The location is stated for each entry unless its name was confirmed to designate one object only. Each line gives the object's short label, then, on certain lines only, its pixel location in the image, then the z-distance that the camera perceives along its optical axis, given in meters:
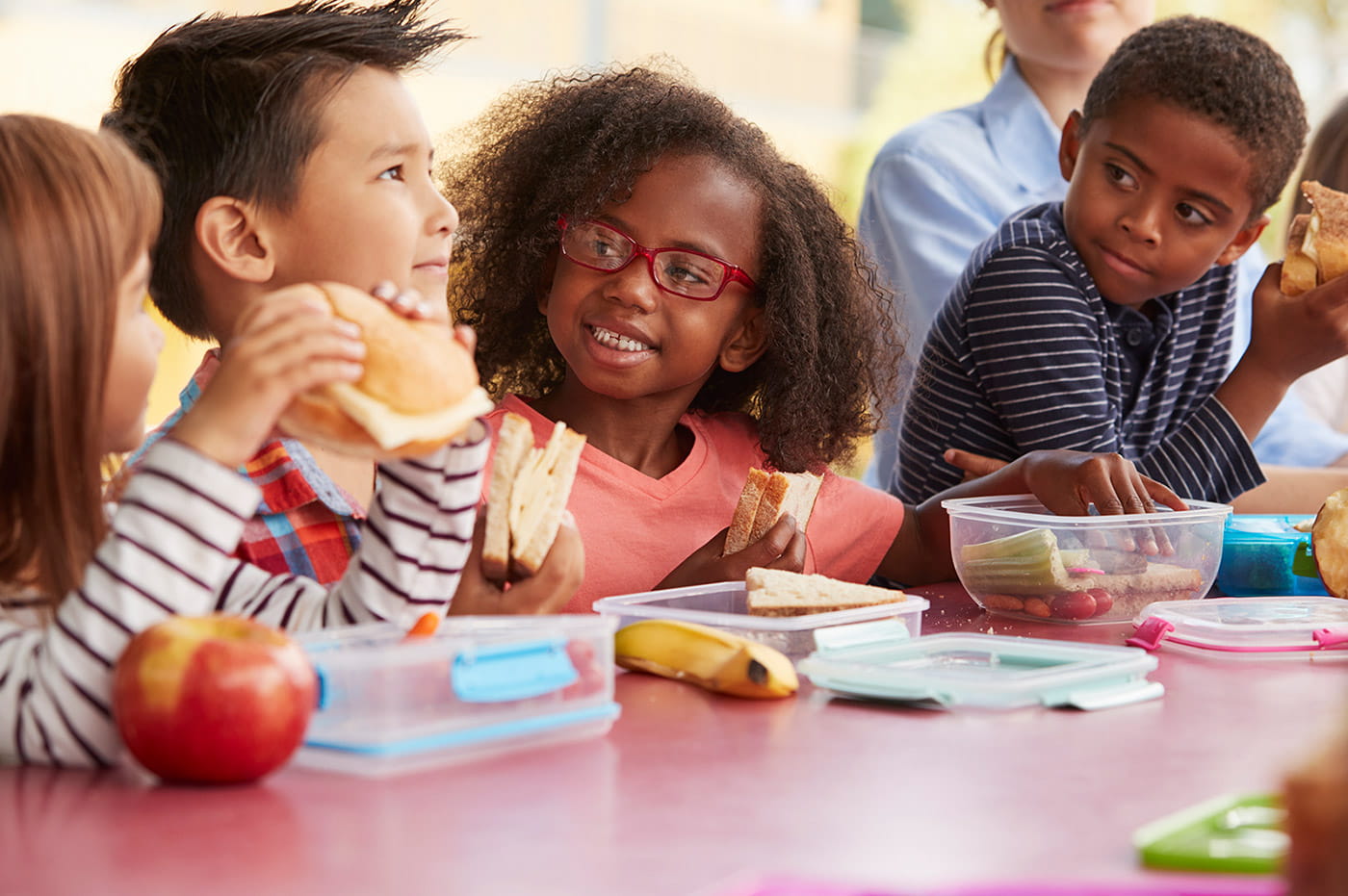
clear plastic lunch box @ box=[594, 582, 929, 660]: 1.50
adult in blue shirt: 2.19
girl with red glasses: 1.82
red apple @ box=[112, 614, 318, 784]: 1.27
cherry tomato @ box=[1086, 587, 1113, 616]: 1.65
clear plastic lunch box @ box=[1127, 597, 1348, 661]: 1.55
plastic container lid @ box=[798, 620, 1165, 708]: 1.41
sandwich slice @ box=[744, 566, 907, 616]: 1.52
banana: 1.42
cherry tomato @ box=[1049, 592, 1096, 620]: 1.64
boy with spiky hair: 1.66
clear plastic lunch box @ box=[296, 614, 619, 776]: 1.31
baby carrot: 1.37
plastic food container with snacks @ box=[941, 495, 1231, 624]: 1.65
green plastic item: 1.18
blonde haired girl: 1.31
